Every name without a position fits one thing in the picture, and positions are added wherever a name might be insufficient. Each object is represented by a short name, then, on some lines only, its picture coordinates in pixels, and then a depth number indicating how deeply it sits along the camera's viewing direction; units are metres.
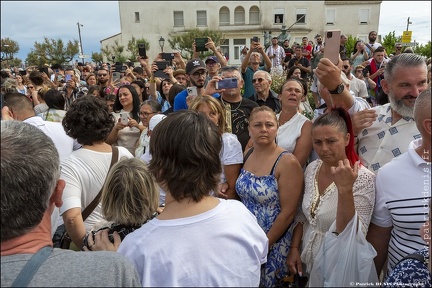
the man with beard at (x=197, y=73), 4.61
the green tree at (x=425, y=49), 28.16
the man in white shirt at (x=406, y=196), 1.64
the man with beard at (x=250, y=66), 5.39
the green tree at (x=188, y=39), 37.06
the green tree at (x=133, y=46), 36.66
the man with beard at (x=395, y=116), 2.18
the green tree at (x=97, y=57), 34.57
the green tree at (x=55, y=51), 29.69
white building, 41.72
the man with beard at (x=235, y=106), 3.32
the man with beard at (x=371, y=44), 10.27
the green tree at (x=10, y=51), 28.30
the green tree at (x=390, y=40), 19.28
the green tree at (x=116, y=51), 35.16
